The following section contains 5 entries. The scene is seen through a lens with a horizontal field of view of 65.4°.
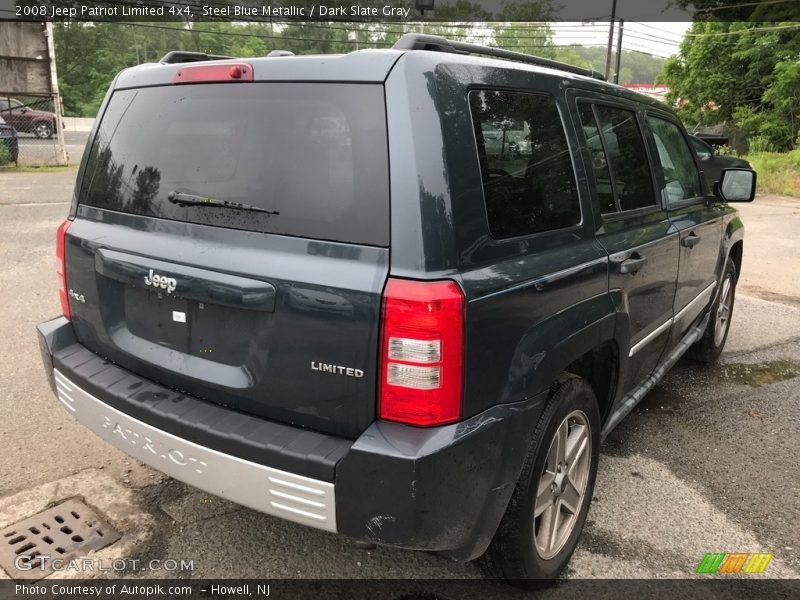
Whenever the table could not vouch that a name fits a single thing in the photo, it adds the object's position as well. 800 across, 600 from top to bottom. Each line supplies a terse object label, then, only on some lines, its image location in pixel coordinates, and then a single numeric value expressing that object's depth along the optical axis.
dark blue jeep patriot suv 1.76
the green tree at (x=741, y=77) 24.45
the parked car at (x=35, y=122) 29.56
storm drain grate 2.39
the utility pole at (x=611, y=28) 33.72
